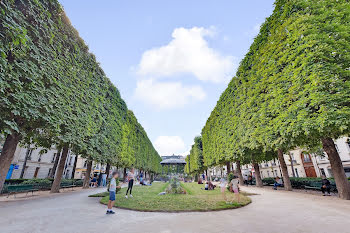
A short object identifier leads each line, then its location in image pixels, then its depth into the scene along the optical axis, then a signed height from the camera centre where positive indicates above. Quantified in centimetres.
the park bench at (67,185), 1763 -166
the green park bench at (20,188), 1074 -119
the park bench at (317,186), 1315 -151
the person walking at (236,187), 837 -91
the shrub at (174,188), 1359 -157
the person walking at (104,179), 2308 -128
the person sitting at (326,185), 1160 -119
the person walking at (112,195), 657 -103
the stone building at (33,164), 2555 +110
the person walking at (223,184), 911 -83
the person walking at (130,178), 1067 -53
